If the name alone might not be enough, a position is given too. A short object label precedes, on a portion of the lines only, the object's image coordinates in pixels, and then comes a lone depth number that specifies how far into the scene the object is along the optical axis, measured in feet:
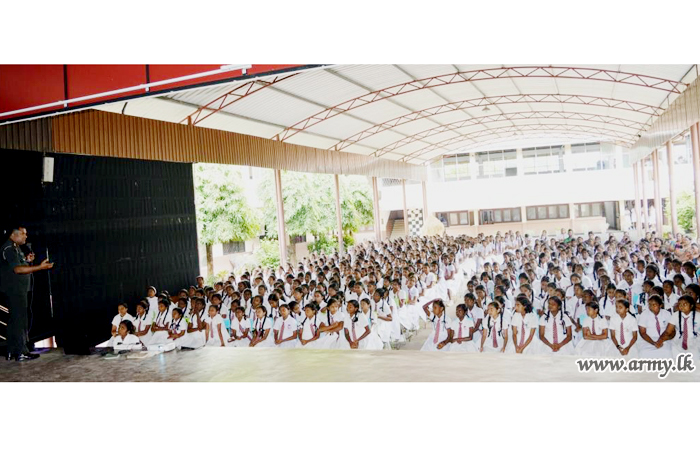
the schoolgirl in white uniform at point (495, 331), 20.49
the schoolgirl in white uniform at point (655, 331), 18.70
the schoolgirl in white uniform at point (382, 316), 26.21
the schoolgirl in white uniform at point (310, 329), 22.61
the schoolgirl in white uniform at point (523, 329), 20.25
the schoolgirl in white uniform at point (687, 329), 18.58
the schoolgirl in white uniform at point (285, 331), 22.84
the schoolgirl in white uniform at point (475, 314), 21.47
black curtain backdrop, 21.45
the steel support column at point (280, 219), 45.91
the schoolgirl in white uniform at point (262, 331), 23.07
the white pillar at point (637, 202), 77.46
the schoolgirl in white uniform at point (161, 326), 23.95
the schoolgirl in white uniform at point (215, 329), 23.70
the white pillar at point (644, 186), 70.95
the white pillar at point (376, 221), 74.80
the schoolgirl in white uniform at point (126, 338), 20.01
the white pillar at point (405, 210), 89.15
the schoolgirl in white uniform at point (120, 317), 23.06
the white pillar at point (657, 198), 60.70
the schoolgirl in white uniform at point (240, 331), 23.43
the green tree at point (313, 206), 73.46
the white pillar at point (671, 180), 48.19
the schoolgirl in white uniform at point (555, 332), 19.95
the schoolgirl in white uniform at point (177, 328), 23.99
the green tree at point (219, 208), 61.41
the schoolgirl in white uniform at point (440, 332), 21.54
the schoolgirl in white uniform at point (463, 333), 21.29
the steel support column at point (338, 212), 59.62
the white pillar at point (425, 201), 96.07
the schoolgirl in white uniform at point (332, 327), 22.85
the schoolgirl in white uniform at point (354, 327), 22.79
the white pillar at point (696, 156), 37.01
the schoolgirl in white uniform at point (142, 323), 24.41
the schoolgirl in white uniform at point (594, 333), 19.58
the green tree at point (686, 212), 80.12
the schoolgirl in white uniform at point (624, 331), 18.89
